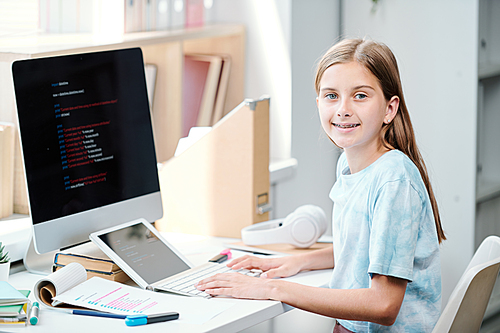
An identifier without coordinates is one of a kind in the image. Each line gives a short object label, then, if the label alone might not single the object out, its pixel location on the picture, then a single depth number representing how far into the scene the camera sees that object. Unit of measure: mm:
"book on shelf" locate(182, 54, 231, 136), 3167
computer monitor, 2065
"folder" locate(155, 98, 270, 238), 2429
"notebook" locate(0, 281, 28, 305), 1868
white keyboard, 2013
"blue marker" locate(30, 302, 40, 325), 1858
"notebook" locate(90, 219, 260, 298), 2045
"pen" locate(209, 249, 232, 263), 2208
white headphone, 2313
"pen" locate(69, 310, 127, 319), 1884
